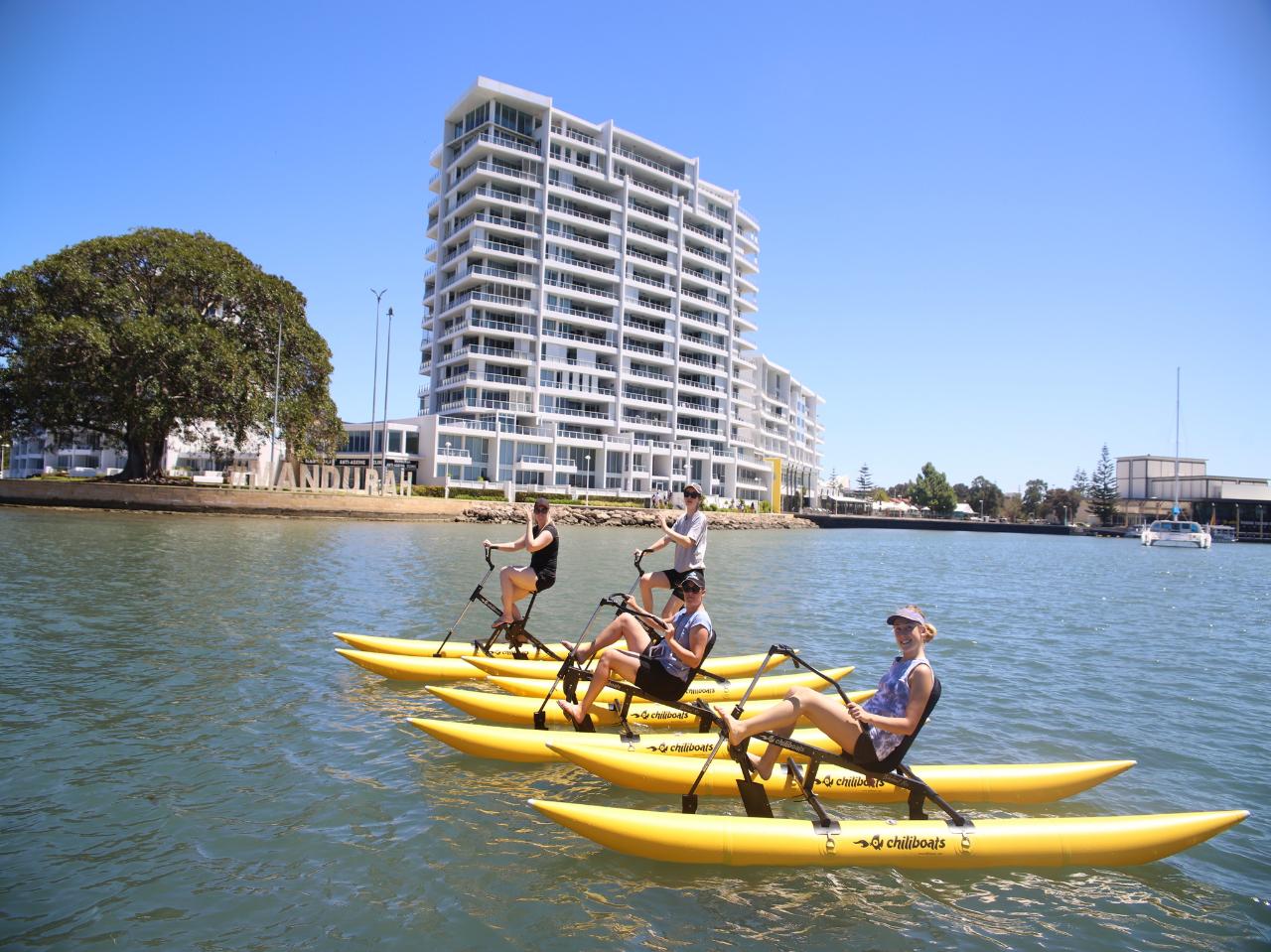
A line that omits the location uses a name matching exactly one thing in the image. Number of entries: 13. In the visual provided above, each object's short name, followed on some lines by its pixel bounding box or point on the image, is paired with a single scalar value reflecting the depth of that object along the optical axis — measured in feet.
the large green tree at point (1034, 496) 555.94
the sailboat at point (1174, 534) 294.25
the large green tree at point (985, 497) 570.46
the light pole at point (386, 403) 200.89
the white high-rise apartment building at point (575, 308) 245.24
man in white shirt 34.45
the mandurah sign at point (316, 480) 168.25
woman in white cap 20.68
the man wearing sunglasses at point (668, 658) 25.81
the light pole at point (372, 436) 211.70
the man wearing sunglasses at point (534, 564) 35.35
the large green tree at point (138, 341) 143.13
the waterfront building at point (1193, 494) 374.63
